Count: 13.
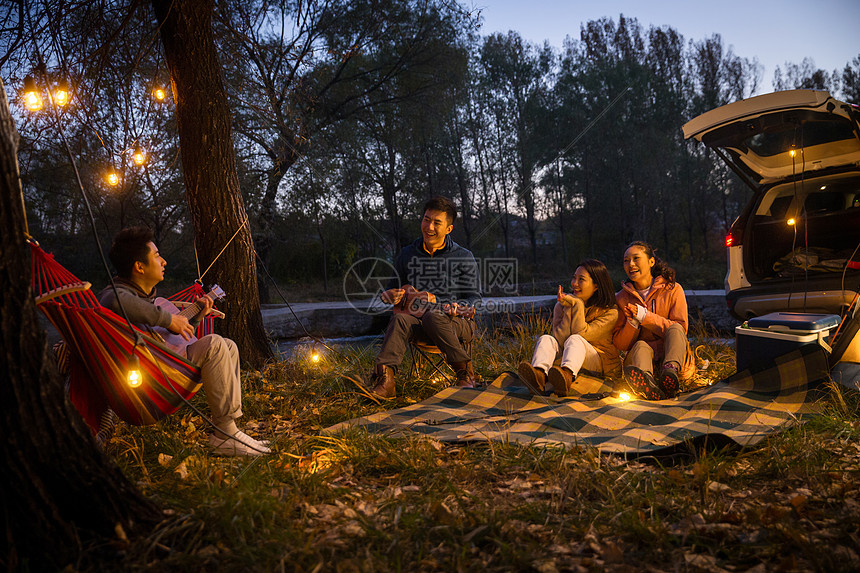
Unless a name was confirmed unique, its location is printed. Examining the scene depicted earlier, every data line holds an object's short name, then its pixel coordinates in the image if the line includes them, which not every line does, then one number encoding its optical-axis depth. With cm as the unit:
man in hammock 230
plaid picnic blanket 239
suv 346
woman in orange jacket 316
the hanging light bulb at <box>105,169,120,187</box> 331
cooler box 284
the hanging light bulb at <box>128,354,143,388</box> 204
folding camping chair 344
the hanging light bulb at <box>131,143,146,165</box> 354
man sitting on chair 331
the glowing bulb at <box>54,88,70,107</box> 264
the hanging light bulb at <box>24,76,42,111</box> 235
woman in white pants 318
